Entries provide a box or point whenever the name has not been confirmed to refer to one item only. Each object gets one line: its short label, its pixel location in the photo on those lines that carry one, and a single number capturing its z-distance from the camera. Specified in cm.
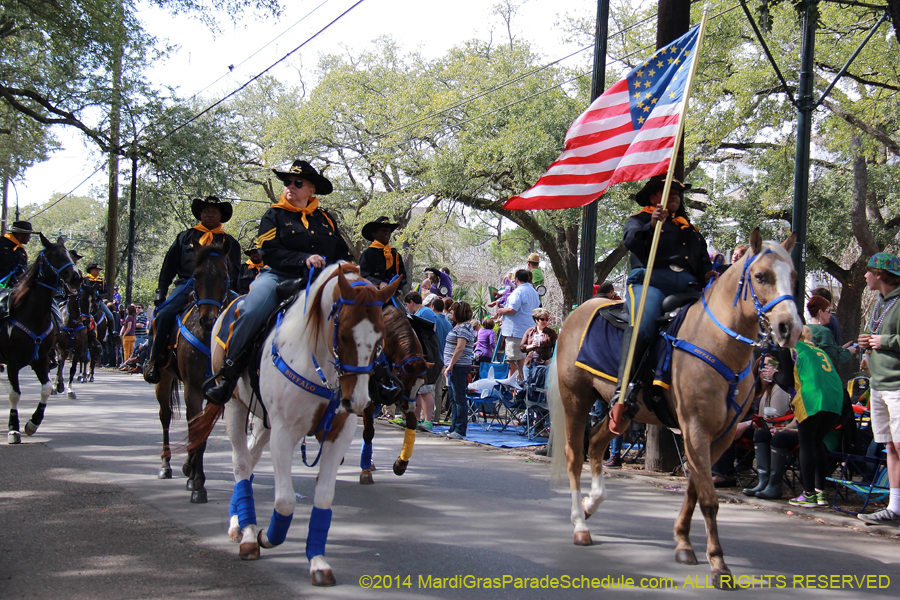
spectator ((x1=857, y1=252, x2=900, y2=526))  704
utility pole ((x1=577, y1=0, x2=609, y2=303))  1020
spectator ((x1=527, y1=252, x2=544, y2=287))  1452
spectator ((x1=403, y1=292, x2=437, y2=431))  1218
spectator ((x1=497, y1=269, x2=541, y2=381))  1338
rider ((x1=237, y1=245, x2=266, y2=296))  832
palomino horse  520
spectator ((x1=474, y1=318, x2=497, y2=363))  1573
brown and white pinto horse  462
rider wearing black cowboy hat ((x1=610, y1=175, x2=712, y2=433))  633
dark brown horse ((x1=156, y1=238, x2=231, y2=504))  712
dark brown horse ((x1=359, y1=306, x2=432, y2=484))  762
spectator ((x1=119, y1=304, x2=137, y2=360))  2554
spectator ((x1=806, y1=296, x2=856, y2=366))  844
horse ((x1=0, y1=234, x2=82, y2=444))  1055
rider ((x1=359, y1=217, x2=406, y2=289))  885
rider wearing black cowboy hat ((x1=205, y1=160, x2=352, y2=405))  564
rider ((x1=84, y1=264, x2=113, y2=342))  1766
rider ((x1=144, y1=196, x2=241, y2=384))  813
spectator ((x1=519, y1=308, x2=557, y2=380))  1262
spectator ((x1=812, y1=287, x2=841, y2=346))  905
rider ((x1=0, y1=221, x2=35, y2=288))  1144
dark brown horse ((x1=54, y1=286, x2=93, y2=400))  1524
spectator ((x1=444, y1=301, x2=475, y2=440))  1251
